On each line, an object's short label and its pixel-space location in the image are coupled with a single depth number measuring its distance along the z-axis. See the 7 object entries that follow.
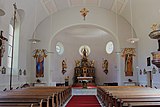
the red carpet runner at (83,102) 5.98
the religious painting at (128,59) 11.64
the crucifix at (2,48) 7.29
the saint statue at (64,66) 14.53
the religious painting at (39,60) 11.65
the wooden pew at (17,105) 2.73
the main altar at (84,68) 14.62
